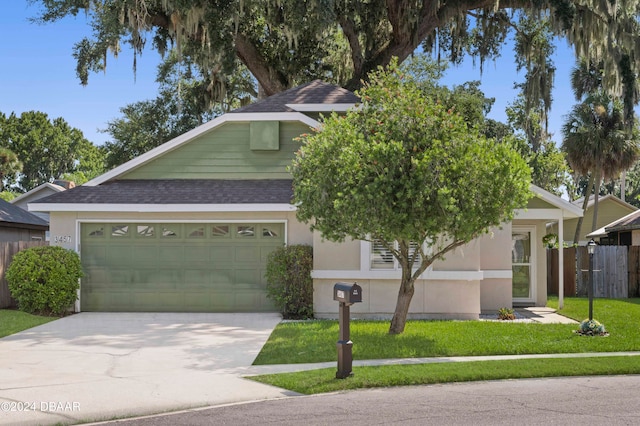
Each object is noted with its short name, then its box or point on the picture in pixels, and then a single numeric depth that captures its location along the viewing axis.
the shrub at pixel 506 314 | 16.38
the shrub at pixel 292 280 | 16.09
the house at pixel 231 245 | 16.20
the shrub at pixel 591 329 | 13.51
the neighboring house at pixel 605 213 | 44.66
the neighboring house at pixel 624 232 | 27.66
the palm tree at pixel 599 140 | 33.00
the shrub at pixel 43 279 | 16.20
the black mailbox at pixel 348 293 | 9.23
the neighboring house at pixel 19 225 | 25.14
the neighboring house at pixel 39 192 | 38.02
